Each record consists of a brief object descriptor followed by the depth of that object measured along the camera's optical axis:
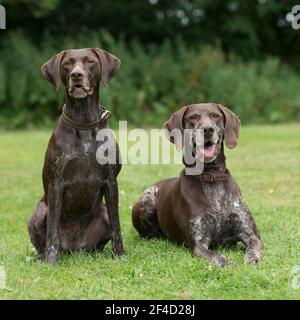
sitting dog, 5.91
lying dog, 6.18
